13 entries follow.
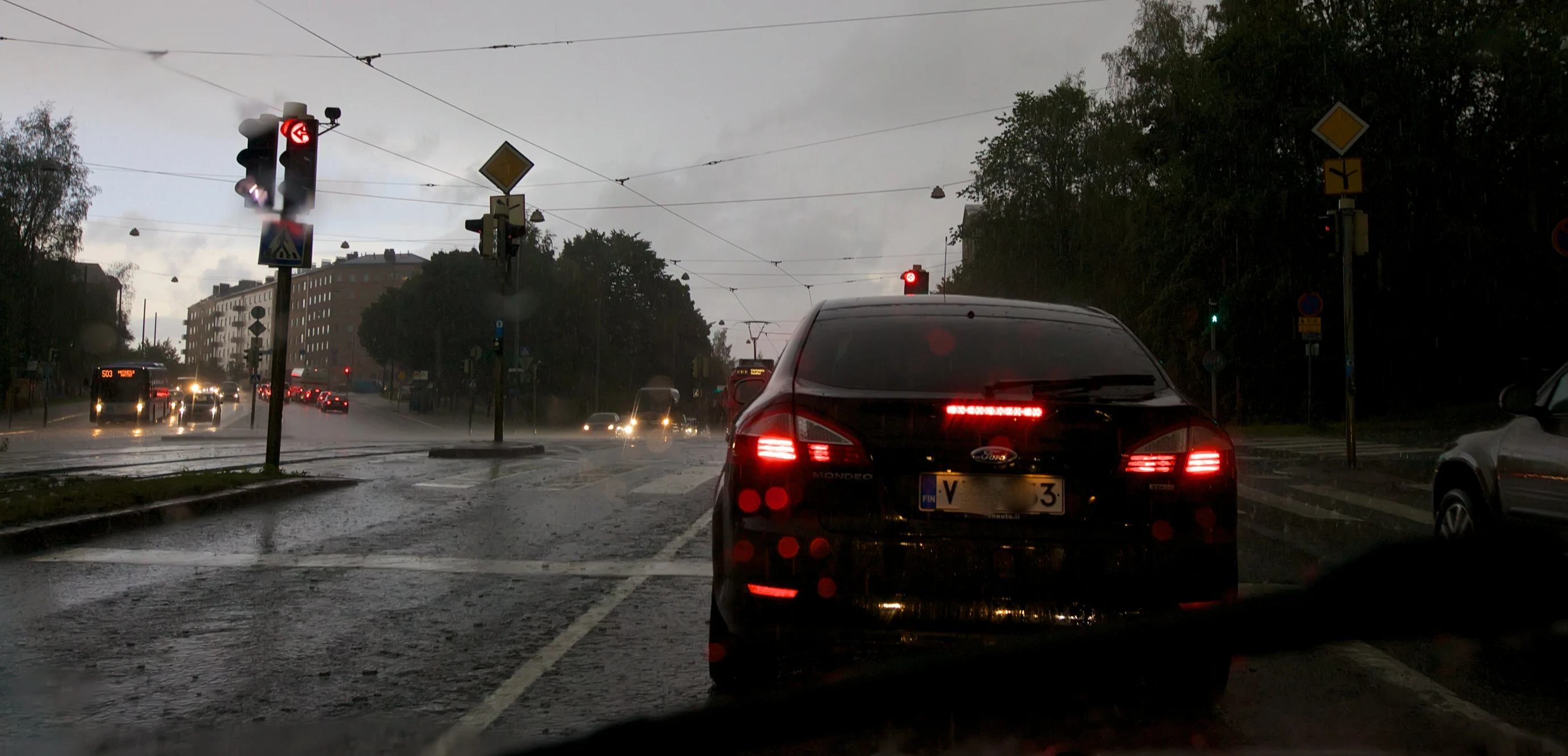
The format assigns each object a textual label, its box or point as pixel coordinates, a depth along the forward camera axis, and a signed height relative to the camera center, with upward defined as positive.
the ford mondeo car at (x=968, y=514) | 3.71 -0.28
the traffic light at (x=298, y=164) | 12.87 +2.68
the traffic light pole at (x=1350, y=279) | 16.67 +2.17
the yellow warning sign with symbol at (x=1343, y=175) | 16.23 +3.51
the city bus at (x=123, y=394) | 55.31 +0.75
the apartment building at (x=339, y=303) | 160.12 +15.26
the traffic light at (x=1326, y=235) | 17.02 +2.80
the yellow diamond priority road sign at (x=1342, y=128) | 16.64 +4.24
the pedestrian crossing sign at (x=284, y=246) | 12.84 +1.81
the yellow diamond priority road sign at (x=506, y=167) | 21.20 +4.43
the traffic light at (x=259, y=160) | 12.59 +2.66
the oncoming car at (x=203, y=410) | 58.60 +0.07
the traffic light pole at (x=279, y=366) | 12.95 +0.51
